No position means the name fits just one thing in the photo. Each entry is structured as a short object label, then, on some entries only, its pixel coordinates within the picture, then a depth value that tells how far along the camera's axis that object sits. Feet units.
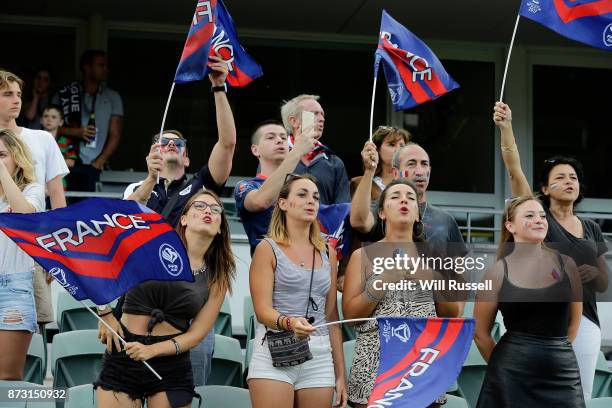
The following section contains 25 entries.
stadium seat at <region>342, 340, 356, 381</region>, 43.52
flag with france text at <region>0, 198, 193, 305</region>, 35.73
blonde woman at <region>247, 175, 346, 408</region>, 36.06
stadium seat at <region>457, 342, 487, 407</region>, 46.12
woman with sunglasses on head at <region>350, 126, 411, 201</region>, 45.88
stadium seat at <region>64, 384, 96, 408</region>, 36.14
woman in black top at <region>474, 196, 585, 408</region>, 36.47
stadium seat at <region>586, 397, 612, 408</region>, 38.73
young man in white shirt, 41.83
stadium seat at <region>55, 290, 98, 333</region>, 50.52
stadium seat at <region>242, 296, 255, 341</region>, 48.32
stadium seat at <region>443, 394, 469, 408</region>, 38.86
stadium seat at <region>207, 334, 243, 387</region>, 43.91
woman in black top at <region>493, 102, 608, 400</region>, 40.22
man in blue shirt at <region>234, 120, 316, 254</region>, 39.91
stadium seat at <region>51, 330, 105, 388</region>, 42.45
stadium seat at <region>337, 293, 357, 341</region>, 49.41
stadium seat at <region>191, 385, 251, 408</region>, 37.06
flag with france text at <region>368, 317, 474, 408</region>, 34.32
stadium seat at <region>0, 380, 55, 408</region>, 35.60
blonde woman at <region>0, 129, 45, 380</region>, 38.32
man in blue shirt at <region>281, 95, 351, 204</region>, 43.45
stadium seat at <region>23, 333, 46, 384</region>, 42.78
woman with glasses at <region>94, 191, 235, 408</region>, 35.29
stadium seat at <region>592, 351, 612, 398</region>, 46.85
